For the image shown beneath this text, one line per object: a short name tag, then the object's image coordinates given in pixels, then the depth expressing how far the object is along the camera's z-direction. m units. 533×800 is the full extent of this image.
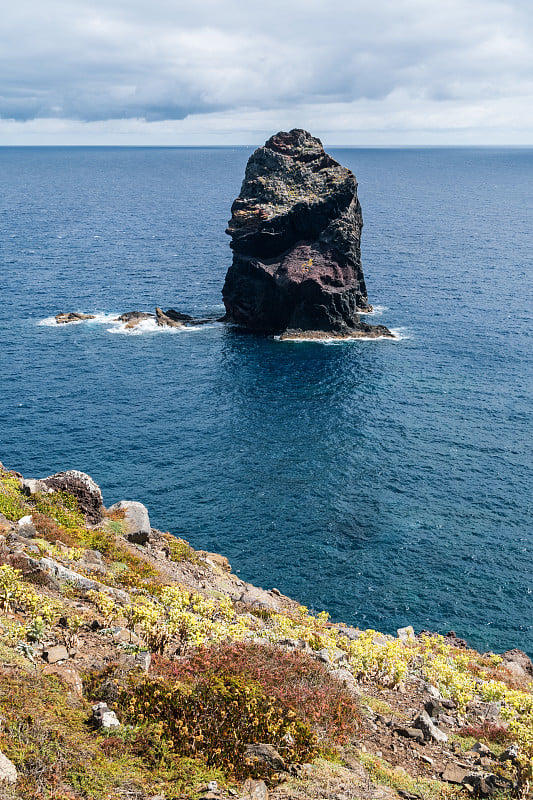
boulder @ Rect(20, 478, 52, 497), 34.50
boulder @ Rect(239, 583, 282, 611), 33.91
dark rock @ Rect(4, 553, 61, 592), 23.34
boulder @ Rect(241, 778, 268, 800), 13.32
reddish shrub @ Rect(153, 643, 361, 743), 17.41
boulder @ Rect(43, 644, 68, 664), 17.84
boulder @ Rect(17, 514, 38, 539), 29.00
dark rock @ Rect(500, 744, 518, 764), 17.73
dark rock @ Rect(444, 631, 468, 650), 43.78
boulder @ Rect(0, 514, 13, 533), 28.36
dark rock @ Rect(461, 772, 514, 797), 16.30
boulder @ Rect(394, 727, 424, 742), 19.22
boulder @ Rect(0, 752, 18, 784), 11.95
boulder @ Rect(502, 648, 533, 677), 38.14
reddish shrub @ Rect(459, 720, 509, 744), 20.92
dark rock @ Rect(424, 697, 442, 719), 22.08
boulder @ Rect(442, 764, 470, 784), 17.16
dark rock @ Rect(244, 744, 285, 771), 14.47
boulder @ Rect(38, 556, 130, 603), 24.50
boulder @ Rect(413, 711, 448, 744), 19.36
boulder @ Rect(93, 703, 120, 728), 14.86
